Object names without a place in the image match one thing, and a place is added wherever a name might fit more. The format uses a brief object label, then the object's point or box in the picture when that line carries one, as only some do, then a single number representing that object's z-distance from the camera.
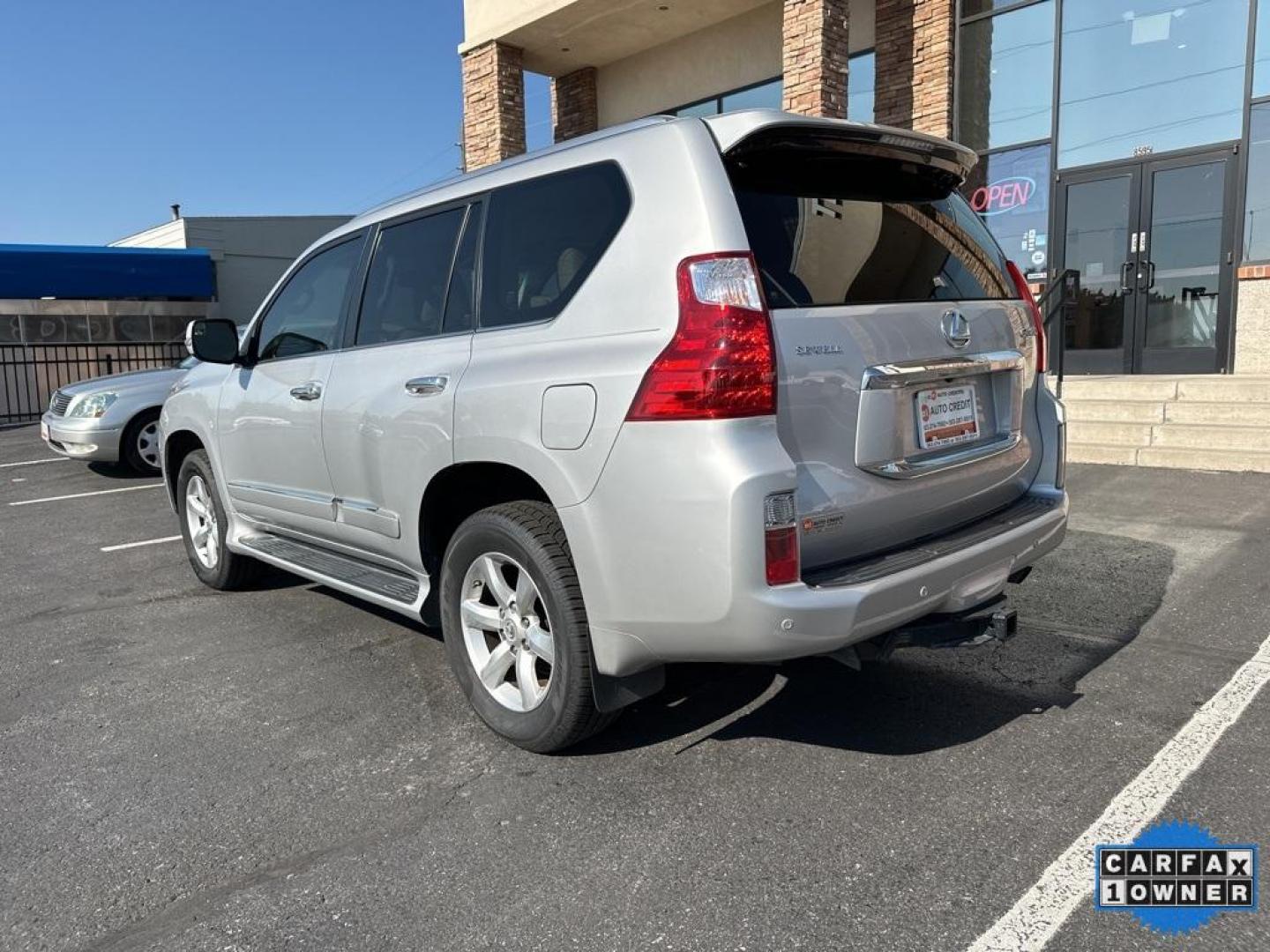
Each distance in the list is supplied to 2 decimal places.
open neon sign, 11.23
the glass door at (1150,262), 9.88
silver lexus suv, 2.56
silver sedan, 9.91
